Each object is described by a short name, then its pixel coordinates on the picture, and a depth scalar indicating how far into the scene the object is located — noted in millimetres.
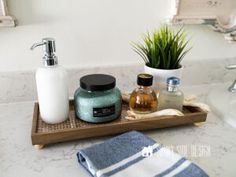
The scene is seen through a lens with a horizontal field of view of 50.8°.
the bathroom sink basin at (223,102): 724
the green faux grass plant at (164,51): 679
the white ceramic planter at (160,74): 671
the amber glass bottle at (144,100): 655
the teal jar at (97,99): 591
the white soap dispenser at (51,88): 587
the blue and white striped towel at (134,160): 457
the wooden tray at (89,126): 563
